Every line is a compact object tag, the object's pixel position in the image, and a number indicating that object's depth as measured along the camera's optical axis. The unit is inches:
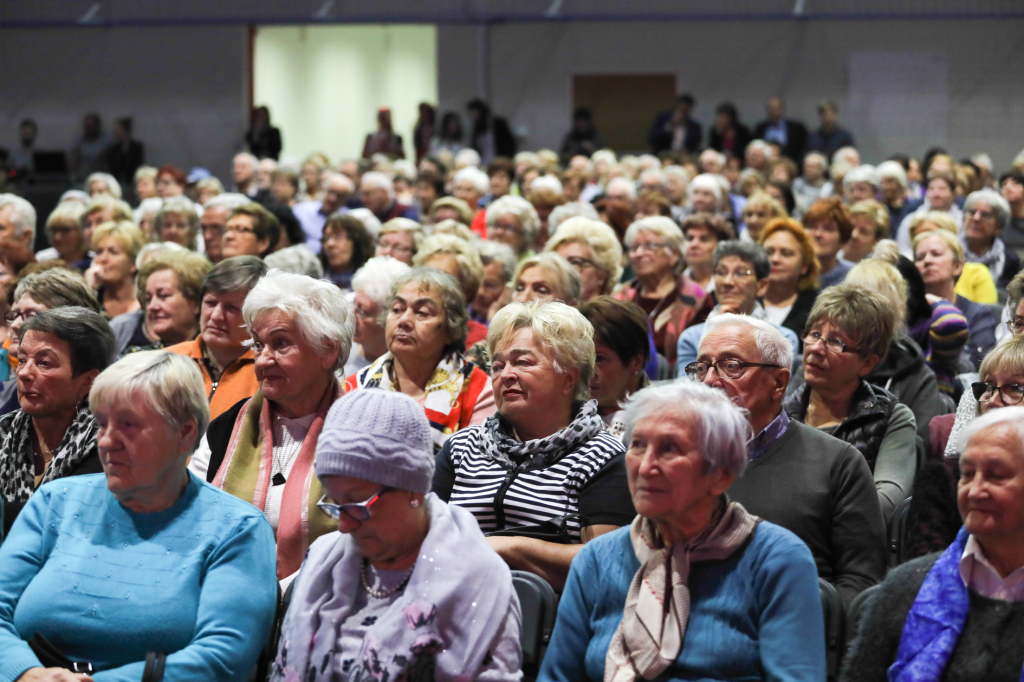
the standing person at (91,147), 683.4
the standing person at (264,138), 689.0
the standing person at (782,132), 629.3
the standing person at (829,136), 626.8
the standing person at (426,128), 668.1
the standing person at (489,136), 677.9
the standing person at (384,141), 664.4
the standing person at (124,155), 676.7
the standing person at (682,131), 636.1
